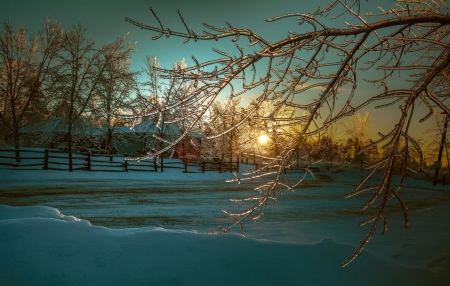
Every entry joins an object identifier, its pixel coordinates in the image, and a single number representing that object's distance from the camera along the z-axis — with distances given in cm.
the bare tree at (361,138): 3497
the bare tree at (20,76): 2488
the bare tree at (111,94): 2611
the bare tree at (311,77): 266
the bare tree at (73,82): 2480
